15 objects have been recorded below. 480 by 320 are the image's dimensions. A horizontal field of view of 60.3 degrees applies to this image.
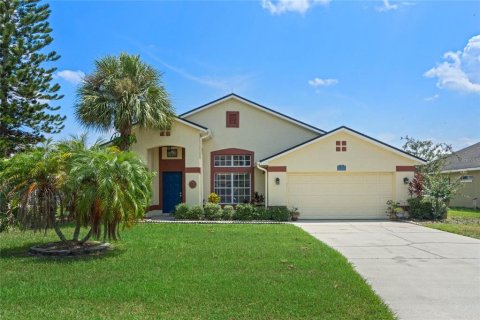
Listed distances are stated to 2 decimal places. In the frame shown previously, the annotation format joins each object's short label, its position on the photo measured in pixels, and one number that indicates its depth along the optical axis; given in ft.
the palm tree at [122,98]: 57.77
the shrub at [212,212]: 61.36
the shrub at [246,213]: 61.18
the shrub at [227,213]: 61.71
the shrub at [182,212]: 61.16
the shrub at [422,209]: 61.62
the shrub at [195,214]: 60.90
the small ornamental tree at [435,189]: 60.90
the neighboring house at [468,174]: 85.10
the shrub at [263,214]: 61.10
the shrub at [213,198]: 66.28
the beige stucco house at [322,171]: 64.18
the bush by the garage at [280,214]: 60.95
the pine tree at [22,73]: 65.87
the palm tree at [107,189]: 29.26
